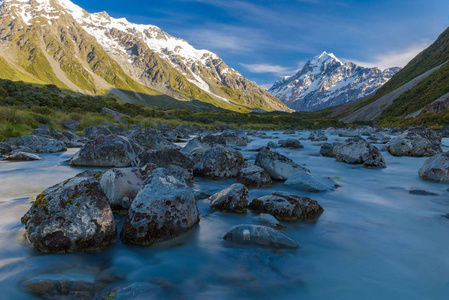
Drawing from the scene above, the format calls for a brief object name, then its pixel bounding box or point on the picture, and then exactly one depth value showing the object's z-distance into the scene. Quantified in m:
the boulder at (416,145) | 12.56
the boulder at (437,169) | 7.15
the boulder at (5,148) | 10.69
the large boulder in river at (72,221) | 3.08
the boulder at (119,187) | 4.44
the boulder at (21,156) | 9.56
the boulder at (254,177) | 6.65
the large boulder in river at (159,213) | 3.39
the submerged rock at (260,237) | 3.40
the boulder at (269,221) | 3.99
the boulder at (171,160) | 7.14
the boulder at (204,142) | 11.27
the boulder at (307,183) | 6.45
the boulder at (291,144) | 18.09
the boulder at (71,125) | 22.54
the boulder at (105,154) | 8.50
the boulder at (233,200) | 4.70
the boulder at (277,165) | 7.38
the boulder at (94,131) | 18.17
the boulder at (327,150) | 13.39
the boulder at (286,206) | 4.42
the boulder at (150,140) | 12.37
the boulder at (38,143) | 11.85
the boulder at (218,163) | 7.55
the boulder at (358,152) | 10.37
